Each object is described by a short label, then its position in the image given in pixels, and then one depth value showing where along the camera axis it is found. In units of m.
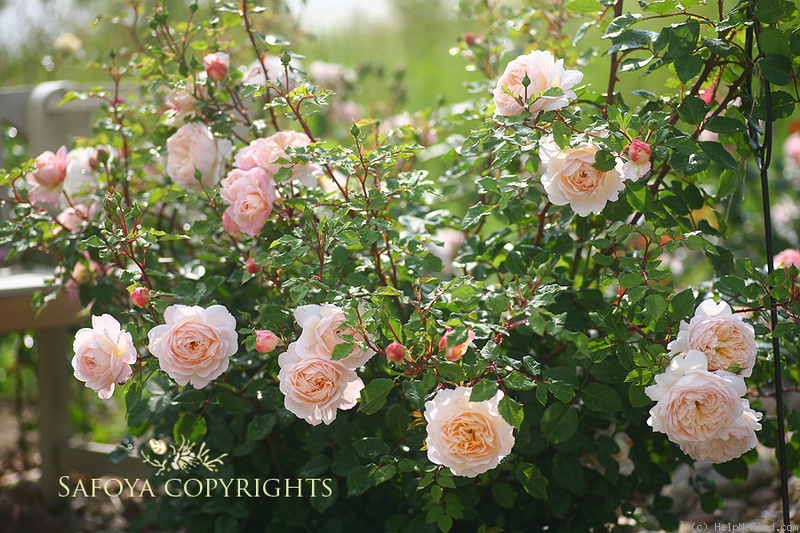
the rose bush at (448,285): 2.03
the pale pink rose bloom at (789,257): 2.36
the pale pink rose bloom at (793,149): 4.20
